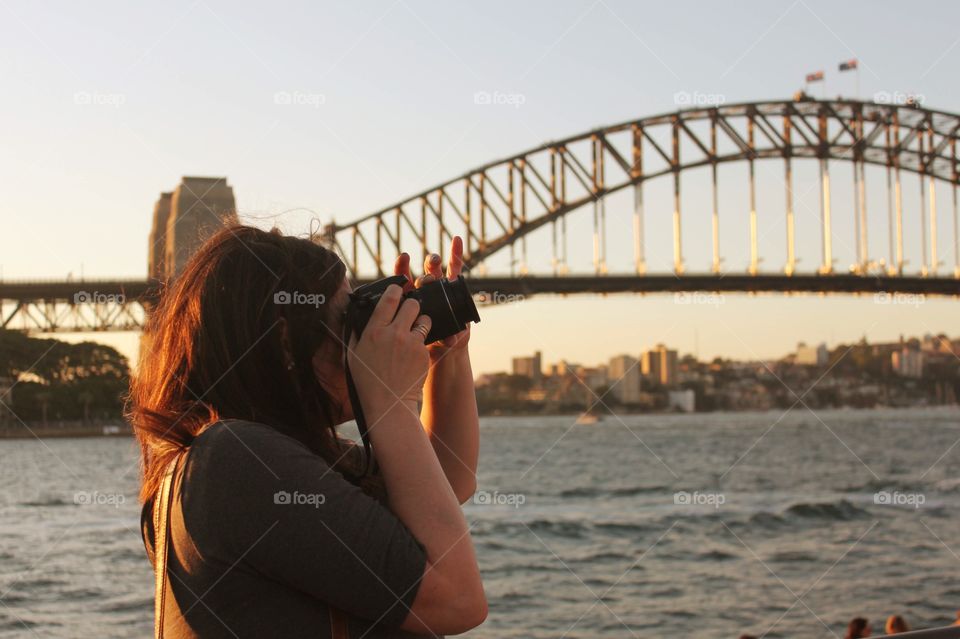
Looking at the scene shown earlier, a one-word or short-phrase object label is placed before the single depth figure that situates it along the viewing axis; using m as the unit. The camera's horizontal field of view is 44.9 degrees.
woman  1.42
